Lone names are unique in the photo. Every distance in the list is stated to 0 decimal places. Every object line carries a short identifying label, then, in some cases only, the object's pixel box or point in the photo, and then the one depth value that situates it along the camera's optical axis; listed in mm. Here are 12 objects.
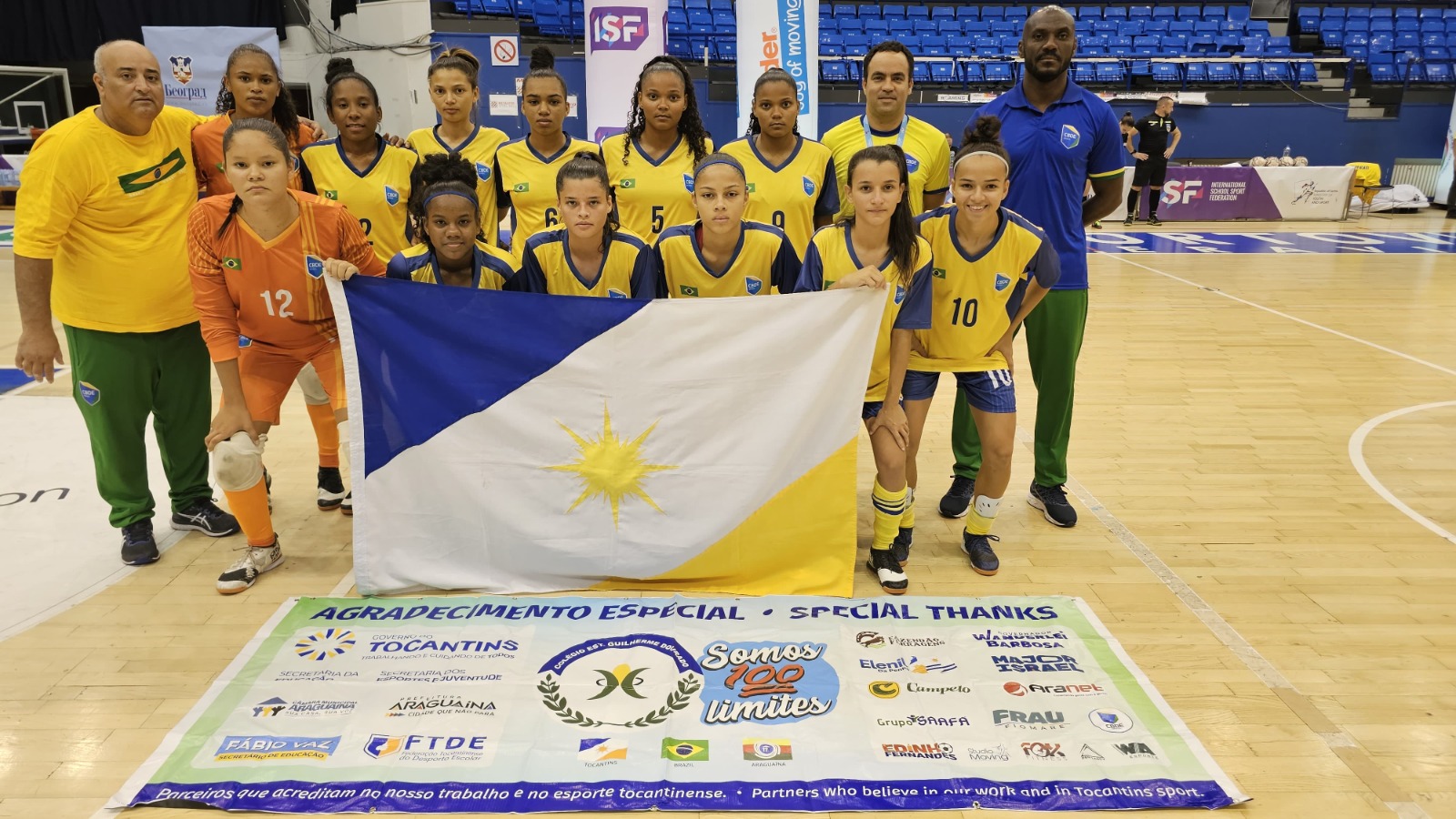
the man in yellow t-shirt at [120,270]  3254
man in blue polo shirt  3760
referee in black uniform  13430
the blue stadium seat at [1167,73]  16672
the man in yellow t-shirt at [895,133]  3820
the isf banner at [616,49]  8906
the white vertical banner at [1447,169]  15453
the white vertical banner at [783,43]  9273
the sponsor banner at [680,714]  2316
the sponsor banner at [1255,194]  14516
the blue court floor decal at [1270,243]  11852
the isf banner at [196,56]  13836
